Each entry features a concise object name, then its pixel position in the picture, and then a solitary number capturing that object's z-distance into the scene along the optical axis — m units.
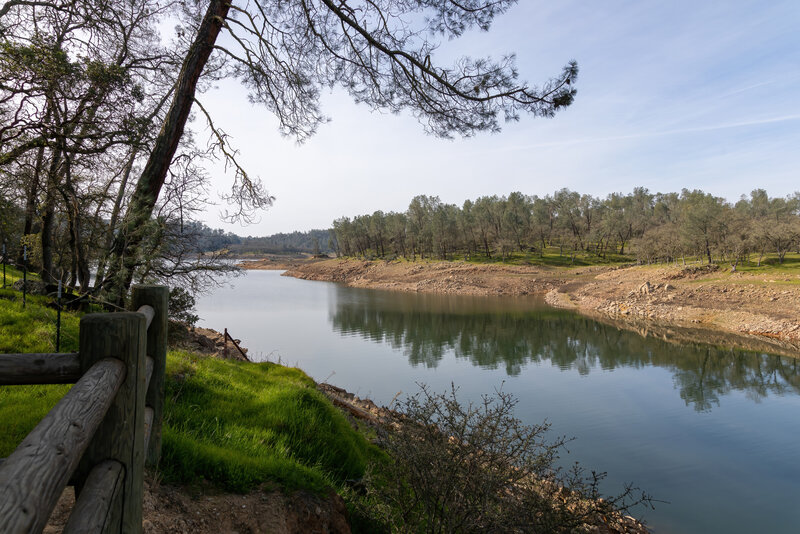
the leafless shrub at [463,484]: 3.17
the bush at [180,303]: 6.94
